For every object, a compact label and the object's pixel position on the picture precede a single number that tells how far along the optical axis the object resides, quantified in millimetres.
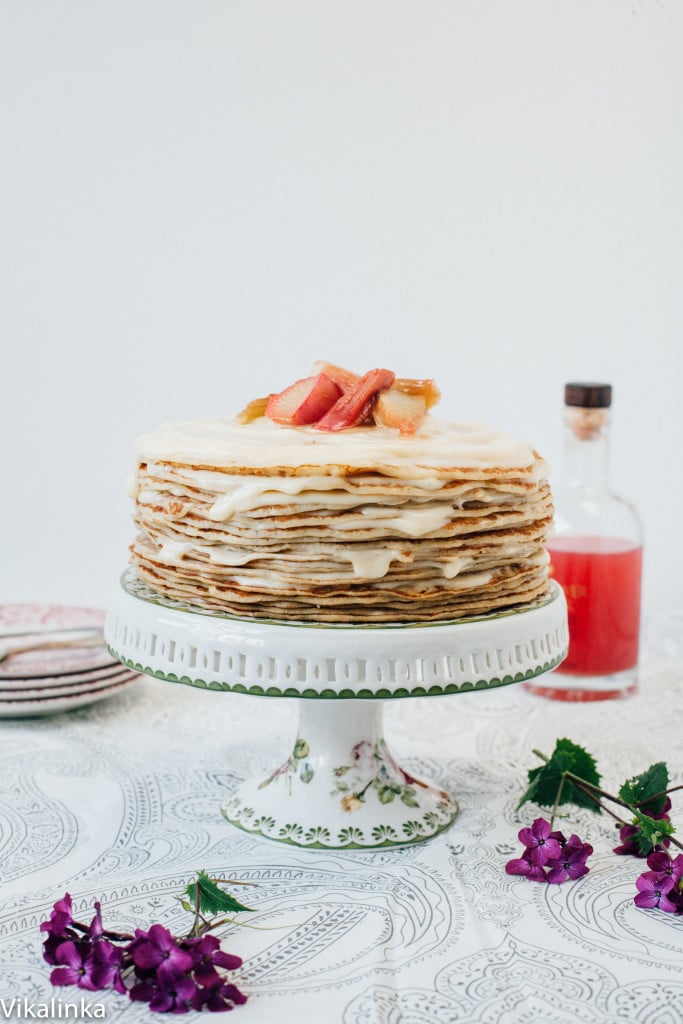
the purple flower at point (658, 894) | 1286
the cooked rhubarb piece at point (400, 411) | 1446
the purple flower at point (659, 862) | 1305
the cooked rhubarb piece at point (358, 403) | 1456
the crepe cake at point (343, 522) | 1296
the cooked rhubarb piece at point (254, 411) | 1538
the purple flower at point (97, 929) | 1126
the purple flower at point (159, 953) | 1084
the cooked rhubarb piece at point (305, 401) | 1467
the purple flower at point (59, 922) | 1133
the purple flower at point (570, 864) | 1353
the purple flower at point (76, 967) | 1107
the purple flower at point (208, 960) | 1087
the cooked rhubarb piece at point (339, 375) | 1526
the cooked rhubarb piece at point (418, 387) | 1498
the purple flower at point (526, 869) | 1355
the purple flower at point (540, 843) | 1361
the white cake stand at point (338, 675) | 1294
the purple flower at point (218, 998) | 1071
